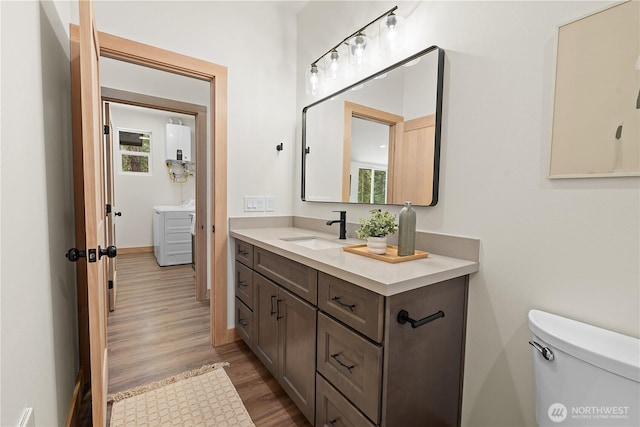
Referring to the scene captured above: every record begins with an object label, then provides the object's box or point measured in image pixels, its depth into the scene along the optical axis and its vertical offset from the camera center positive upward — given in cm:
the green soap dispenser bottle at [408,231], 135 -15
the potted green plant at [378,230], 139 -16
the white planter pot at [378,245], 139 -23
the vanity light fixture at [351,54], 159 +91
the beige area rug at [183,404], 150 -116
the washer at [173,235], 447 -66
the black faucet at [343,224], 189 -18
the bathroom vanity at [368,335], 101 -56
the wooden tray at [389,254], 129 -27
